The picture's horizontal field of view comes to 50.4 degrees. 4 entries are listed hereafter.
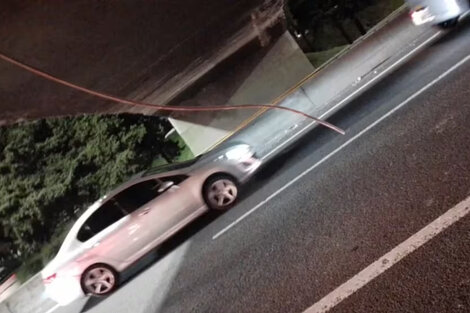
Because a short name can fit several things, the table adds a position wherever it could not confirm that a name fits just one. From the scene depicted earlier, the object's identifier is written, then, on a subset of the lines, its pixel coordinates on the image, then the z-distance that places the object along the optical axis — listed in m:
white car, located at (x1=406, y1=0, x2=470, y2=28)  10.43
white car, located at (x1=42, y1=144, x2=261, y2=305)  7.82
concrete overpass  5.82
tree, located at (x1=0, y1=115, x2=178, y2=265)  14.51
